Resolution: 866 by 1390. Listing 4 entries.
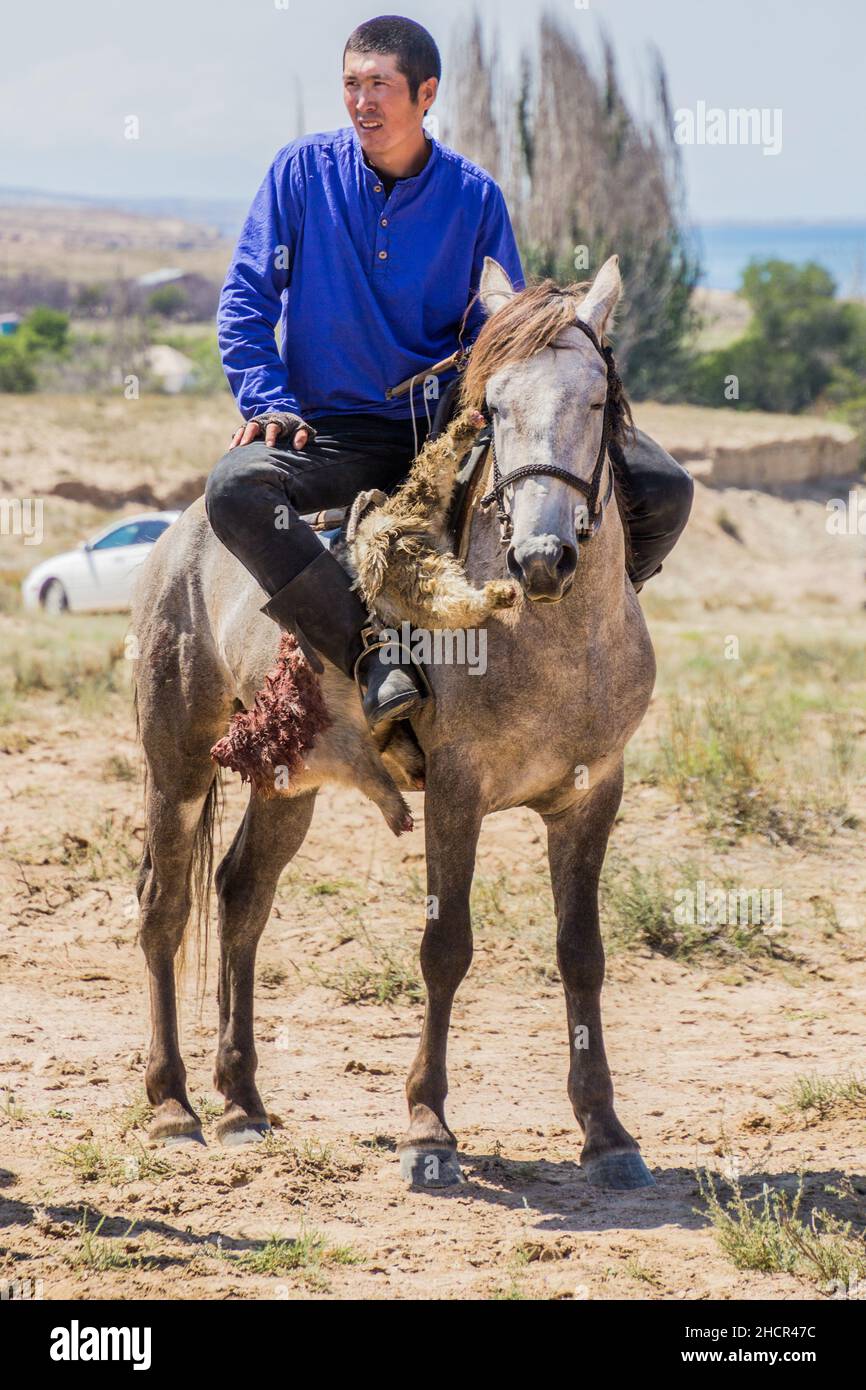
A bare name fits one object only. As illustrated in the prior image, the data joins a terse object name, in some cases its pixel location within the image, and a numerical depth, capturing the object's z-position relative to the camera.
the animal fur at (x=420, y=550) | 4.70
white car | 20.38
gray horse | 4.32
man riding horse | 4.97
